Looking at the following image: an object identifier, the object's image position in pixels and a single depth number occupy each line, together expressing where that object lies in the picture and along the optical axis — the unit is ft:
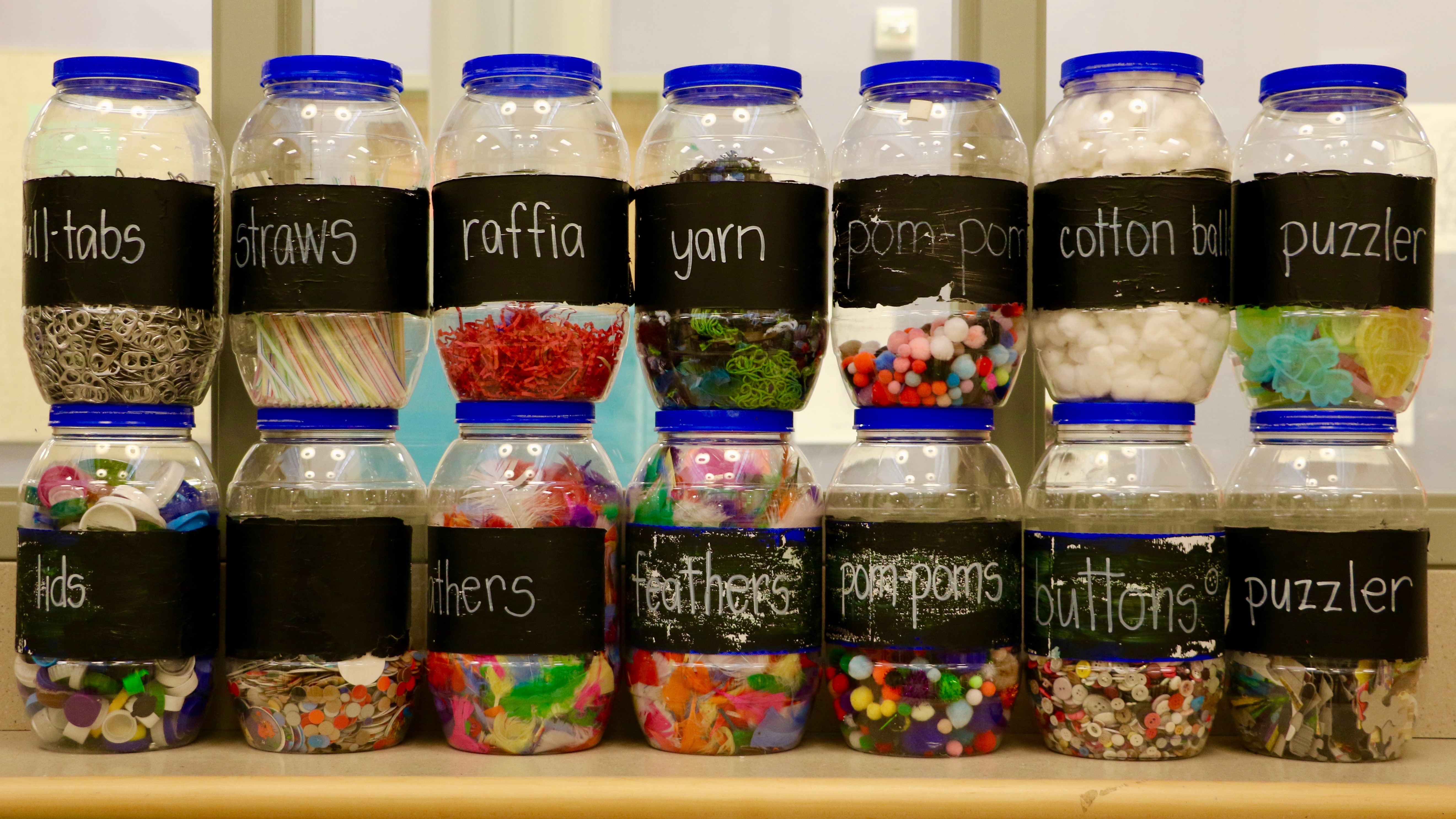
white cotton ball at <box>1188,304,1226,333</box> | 3.81
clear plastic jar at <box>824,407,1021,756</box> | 3.77
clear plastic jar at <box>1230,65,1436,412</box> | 3.79
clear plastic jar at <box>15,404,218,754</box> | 3.80
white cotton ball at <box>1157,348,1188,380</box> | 3.80
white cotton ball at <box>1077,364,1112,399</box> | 3.82
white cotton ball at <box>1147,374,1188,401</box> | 3.80
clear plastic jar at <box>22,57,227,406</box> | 3.81
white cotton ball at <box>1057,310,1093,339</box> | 3.86
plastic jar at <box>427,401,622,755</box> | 3.78
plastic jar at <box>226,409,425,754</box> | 3.84
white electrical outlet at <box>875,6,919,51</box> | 4.84
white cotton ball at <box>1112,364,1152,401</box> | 3.79
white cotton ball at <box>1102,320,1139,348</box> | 3.80
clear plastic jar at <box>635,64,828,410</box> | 3.76
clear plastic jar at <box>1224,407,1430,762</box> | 3.78
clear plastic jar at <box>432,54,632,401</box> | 3.79
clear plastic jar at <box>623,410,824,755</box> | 3.76
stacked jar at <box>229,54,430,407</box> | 3.84
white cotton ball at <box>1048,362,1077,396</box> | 3.89
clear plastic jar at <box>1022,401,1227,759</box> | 3.75
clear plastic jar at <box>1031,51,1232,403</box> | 3.78
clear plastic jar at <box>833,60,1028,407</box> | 3.80
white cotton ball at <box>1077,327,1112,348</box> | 3.83
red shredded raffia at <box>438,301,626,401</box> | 3.80
